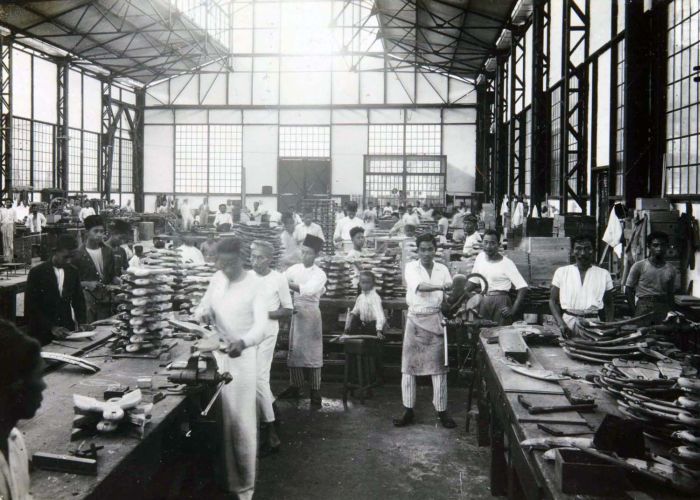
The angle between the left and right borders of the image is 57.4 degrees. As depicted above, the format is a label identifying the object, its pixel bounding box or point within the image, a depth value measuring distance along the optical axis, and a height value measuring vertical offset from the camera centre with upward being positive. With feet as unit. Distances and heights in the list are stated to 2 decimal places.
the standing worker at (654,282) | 22.35 -1.70
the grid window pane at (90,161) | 80.89 +8.75
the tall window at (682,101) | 27.14 +5.92
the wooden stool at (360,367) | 24.36 -5.40
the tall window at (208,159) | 90.53 +10.16
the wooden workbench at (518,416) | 9.63 -3.48
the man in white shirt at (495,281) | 25.21 -1.93
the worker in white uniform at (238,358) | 14.61 -3.06
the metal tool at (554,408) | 11.87 -3.28
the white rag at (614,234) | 30.30 -0.02
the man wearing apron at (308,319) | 23.32 -3.23
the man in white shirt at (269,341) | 18.89 -3.35
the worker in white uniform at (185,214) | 81.76 +2.03
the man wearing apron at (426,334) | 21.40 -3.46
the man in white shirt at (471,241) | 35.89 -0.51
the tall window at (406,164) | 88.33 +9.39
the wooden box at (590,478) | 8.43 -3.25
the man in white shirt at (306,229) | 40.43 +0.11
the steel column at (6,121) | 61.26 +10.36
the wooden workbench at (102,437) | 9.18 -3.55
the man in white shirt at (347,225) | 41.98 +0.42
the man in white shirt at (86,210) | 68.64 +2.07
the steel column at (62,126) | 74.02 +11.99
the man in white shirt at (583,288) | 19.94 -1.71
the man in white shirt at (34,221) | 58.54 +0.69
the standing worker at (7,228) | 54.39 +0.02
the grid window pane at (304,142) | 89.76 +12.51
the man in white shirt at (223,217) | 55.13 +1.15
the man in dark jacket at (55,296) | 18.62 -2.03
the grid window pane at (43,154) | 69.97 +8.31
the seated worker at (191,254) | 29.71 -1.16
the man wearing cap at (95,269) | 25.13 -1.60
